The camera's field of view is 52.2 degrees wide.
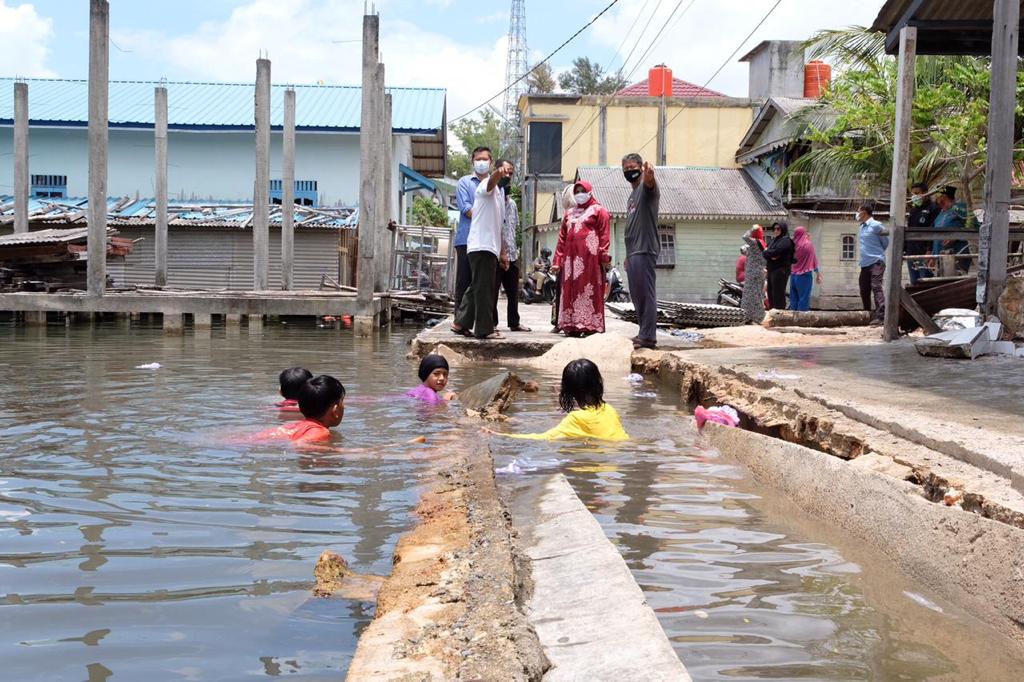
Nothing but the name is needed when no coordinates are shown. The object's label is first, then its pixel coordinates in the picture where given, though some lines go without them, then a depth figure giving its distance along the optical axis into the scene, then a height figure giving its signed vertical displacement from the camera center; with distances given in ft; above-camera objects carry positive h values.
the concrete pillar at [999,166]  27.07 +3.48
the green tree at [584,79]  206.90 +41.65
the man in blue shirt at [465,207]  35.55 +2.64
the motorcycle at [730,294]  67.51 -0.23
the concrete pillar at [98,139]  50.47 +6.60
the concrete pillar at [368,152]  51.72 +6.35
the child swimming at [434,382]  25.06 -2.43
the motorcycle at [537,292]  97.19 -0.66
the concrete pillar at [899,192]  31.19 +3.16
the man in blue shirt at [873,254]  45.01 +1.76
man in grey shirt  33.71 +1.37
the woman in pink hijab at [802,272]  54.19 +1.08
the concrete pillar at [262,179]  59.31 +5.67
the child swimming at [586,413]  20.10 -2.44
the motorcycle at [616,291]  92.06 -0.34
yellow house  122.93 +18.75
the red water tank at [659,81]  132.67 +26.74
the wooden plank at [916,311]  30.45 -0.45
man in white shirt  34.96 +1.02
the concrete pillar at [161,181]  65.36 +5.83
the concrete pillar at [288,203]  64.34 +4.61
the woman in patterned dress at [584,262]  36.14 +0.84
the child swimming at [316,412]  20.01 -2.60
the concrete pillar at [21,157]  65.62 +7.16
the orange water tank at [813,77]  116.06 +24.06
